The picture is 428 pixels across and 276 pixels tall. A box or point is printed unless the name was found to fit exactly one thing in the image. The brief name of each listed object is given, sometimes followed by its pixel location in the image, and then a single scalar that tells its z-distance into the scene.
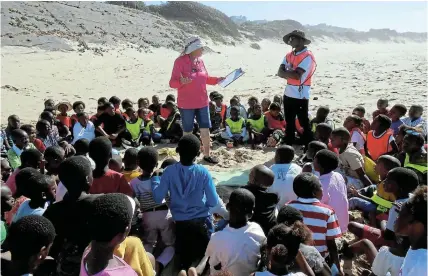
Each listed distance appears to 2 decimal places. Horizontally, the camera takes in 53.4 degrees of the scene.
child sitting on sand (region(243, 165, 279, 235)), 3.52
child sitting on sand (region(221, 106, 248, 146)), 7.36
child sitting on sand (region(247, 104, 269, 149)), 7.36
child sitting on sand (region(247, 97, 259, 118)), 7.81
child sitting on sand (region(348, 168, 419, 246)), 3.20
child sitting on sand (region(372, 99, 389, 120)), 7.24
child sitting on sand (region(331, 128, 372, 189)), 4.72
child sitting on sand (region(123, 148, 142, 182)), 3.91
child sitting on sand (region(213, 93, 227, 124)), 8.31
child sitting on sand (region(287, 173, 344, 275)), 3.20
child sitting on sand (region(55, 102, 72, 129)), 7.35
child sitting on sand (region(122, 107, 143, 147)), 7.32
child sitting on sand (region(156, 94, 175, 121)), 8.41
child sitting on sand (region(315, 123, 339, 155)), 5.12
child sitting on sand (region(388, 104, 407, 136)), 6.39
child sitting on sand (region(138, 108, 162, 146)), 7.48
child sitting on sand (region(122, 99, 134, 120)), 8.08
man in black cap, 6.43
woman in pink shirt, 5.80
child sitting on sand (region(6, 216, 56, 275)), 2.10
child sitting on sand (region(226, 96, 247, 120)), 7.75
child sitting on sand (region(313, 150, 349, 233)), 3.74
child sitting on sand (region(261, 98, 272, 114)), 8.29
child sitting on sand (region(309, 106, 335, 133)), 6.66
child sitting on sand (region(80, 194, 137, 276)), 2.03
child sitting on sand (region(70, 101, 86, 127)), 7.10
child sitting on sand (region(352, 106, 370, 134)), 6.84
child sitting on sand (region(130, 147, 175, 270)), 3.63
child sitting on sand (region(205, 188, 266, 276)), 2.95
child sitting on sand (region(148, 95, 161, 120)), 8.96
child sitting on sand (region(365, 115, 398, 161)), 5.30
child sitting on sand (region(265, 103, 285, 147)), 7.52
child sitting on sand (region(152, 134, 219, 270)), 3.47
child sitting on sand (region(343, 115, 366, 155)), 5.48
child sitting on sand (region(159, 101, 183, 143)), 7.59
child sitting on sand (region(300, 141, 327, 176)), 4.42
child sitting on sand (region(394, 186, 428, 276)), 2.08
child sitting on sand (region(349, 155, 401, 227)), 3.99
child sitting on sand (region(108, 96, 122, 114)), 7.89
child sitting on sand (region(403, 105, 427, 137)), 6.37
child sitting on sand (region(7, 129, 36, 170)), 4.76
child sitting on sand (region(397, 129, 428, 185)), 4.27
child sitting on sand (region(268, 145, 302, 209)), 3.99
